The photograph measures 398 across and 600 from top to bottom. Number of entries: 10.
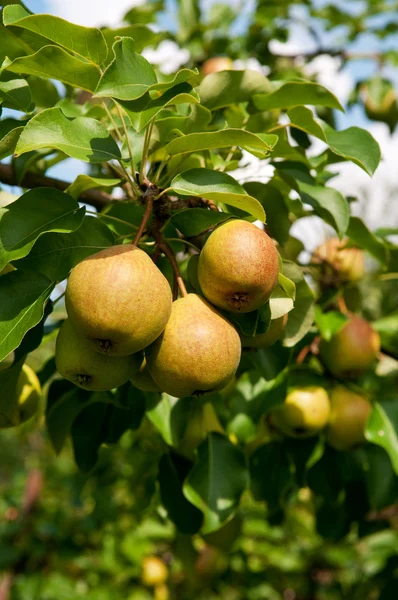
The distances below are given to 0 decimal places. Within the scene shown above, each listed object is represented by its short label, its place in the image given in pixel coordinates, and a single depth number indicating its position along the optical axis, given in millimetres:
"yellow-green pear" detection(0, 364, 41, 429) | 1366
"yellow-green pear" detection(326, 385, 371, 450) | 1665
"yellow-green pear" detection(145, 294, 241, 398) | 971
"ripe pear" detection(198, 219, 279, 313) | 987
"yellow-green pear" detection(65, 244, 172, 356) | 916
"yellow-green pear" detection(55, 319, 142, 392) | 1015
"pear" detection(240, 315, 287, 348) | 1162
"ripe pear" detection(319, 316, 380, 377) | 1681
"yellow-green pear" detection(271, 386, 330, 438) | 1589
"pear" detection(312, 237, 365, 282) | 2021
